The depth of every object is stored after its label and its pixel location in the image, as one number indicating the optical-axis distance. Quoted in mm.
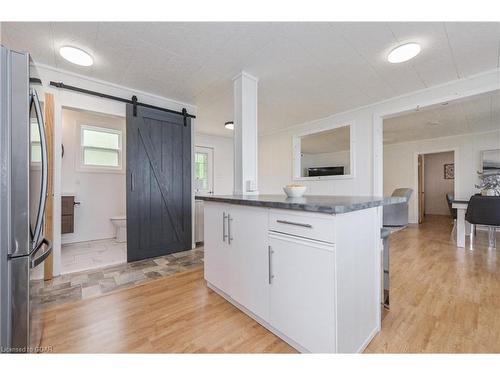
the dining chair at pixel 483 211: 3102
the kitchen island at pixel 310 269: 1110
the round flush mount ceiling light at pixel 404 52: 2010
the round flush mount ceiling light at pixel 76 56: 2073
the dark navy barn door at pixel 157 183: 2869
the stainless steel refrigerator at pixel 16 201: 969
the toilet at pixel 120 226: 3748
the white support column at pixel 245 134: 2477
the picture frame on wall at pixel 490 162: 4781
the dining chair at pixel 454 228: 4621
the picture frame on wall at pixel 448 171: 7203
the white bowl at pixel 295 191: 1714
